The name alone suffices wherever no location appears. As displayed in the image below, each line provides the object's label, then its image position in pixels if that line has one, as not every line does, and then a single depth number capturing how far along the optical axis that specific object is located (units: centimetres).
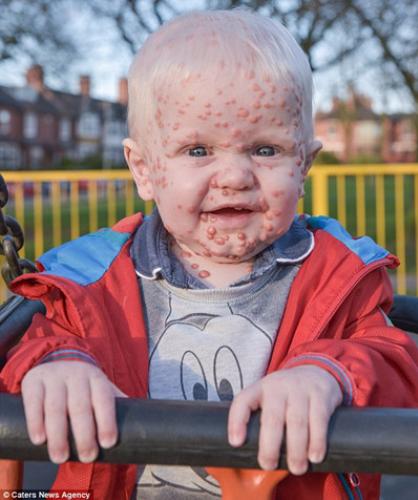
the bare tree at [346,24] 866
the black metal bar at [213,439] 81
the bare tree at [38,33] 1053
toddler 123
